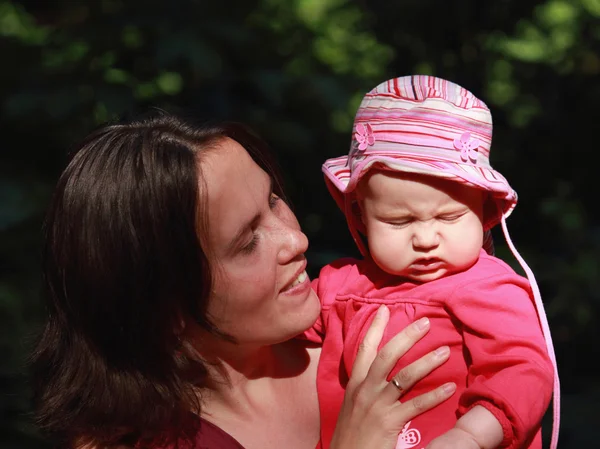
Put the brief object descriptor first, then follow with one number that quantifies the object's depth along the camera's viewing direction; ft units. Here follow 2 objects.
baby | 6.79
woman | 7.11
